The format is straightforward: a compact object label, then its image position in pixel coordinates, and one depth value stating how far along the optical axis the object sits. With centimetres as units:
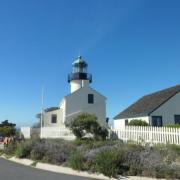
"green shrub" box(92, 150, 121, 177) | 719
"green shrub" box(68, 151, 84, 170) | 795
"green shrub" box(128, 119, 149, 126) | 1666
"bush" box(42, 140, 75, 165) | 925
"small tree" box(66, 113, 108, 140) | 1368
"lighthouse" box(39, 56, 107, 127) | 2425
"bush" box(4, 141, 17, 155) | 1282
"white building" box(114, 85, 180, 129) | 1871
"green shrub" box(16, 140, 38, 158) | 1089
